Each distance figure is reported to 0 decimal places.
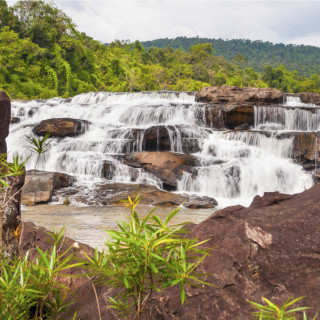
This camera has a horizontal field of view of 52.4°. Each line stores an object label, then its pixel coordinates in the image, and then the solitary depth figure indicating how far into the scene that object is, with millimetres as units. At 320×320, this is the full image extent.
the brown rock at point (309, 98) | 20359
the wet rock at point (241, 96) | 17969
